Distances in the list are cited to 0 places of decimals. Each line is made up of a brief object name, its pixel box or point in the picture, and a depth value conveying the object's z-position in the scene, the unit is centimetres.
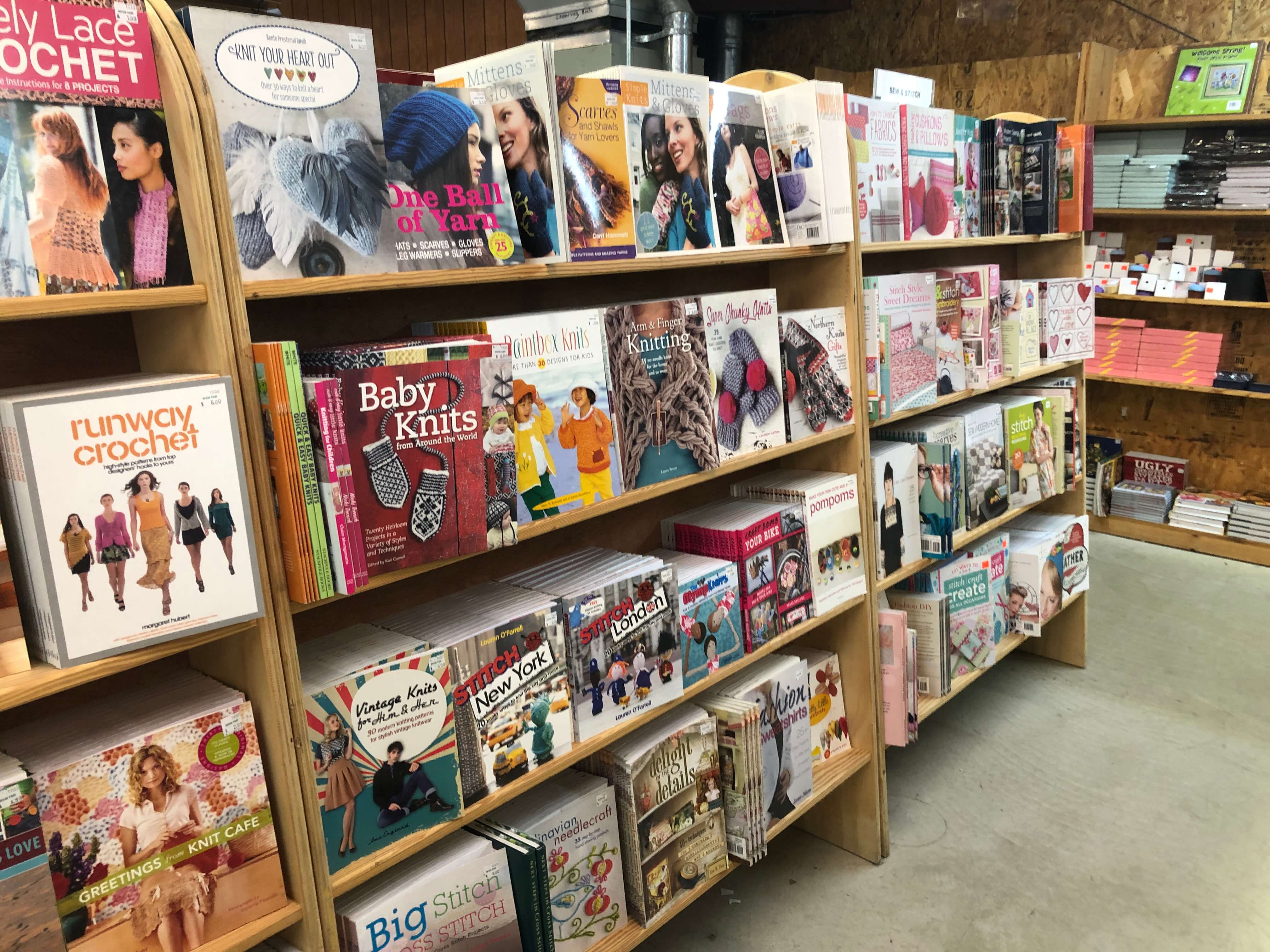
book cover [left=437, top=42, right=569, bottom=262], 165
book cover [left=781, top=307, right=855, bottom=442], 226
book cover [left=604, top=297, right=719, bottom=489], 187
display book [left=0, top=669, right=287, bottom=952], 123
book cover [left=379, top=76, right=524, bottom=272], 148
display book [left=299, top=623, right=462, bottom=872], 148
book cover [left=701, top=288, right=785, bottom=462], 206
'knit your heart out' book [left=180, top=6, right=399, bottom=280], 128
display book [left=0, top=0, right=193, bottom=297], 112
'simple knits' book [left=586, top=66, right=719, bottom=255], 186
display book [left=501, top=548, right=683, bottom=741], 183
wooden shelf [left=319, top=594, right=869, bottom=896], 151
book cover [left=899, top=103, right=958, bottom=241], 259
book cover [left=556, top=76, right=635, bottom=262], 175
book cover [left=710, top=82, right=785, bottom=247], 206
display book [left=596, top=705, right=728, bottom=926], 201
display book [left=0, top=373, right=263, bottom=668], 112
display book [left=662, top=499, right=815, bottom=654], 221
